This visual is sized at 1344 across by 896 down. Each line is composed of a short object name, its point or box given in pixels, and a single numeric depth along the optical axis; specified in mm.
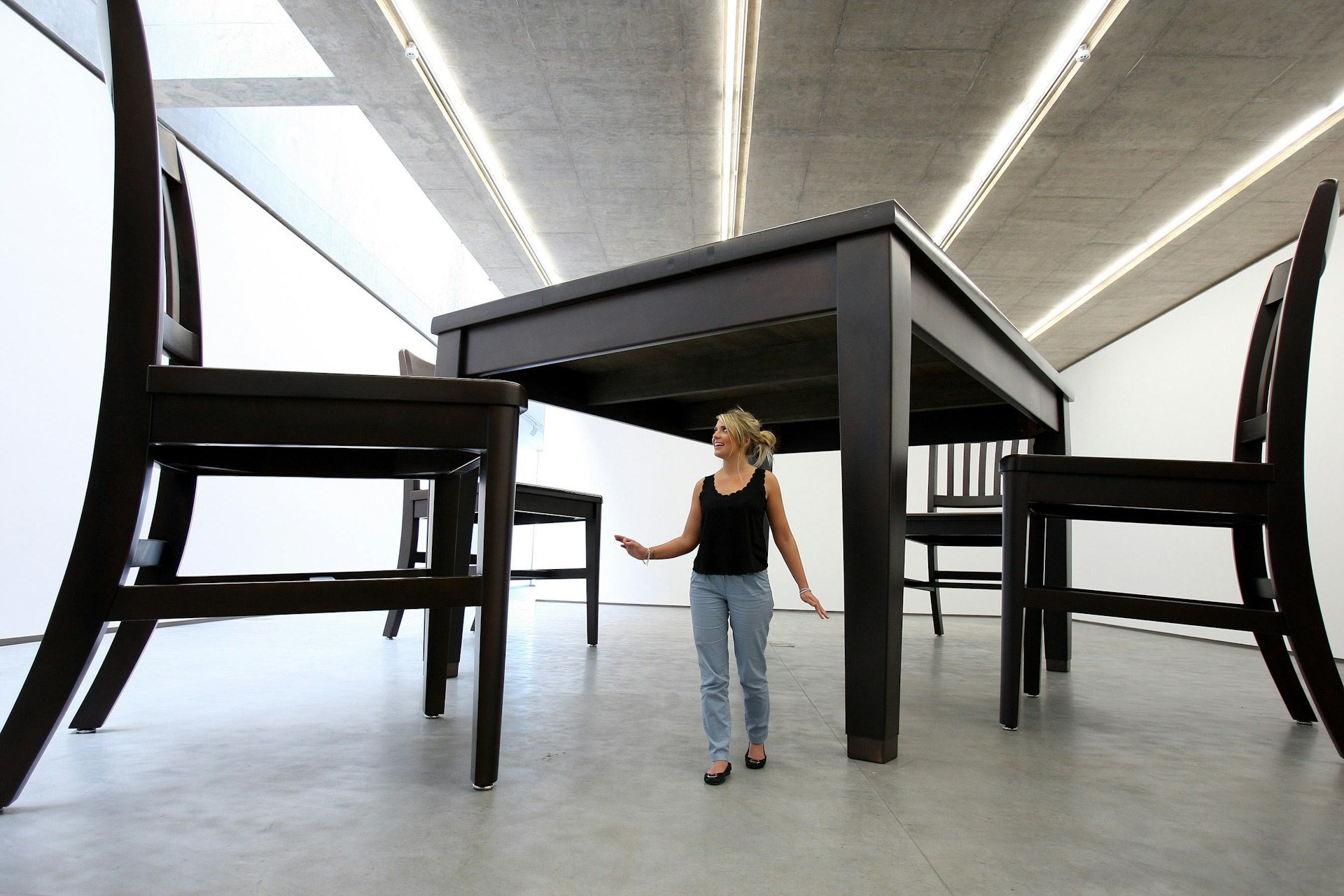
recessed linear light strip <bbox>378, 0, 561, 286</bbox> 3625
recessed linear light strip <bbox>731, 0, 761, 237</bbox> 3506
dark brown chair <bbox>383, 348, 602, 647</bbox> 2176
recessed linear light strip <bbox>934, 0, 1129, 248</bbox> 3322
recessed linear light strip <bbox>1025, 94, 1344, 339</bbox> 3734
